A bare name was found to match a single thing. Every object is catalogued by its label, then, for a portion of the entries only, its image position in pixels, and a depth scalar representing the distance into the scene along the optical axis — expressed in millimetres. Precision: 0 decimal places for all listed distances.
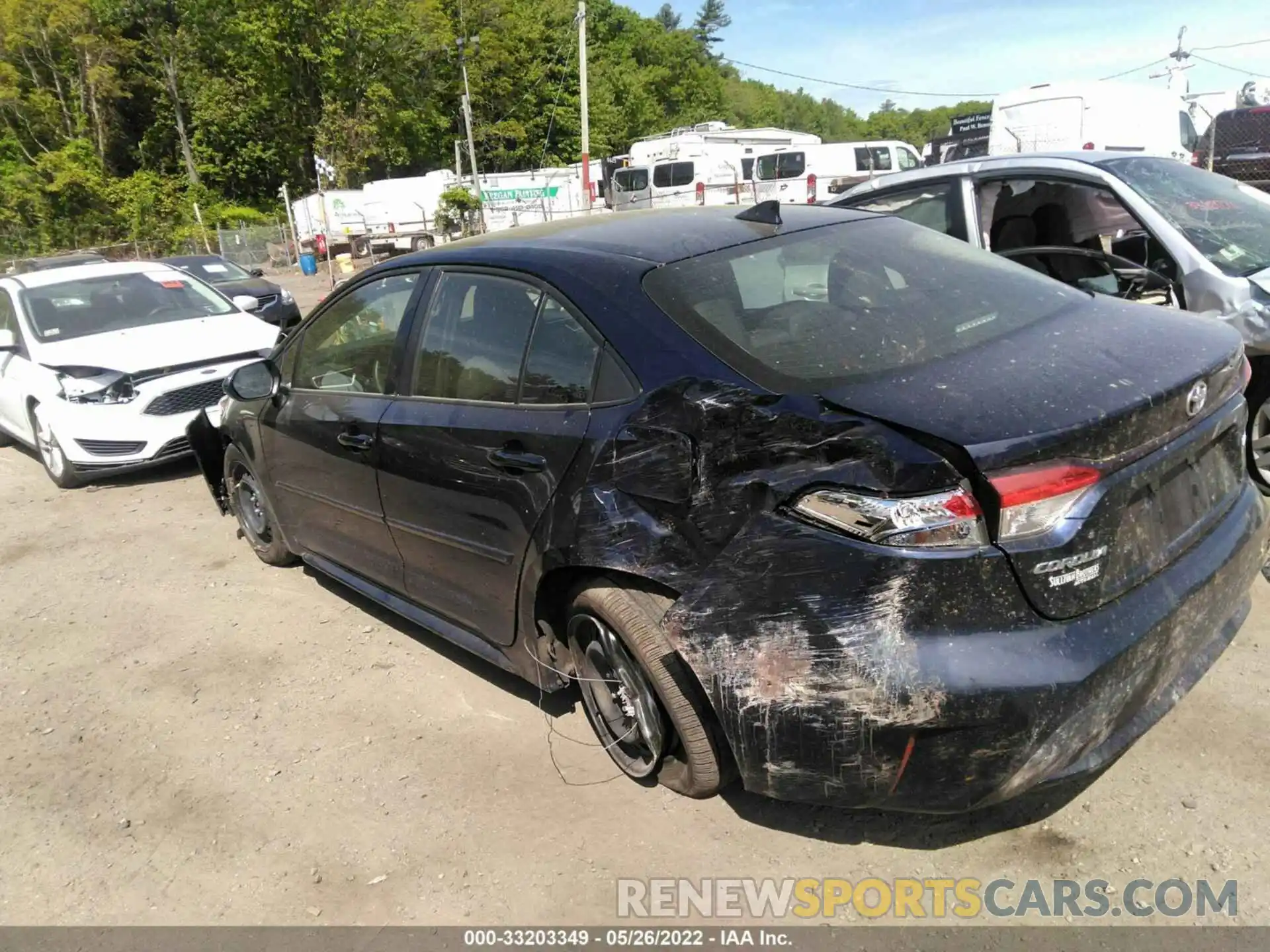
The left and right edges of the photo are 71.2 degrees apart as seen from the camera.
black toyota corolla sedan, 2043
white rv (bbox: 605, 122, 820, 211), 26281
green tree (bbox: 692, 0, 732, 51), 95000
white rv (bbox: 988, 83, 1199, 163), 17422
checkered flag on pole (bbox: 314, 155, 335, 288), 29064
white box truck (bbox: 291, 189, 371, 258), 34062
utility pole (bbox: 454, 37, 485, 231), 28831
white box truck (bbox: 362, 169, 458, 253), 35000
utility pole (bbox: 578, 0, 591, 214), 25844
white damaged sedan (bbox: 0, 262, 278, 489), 6672
